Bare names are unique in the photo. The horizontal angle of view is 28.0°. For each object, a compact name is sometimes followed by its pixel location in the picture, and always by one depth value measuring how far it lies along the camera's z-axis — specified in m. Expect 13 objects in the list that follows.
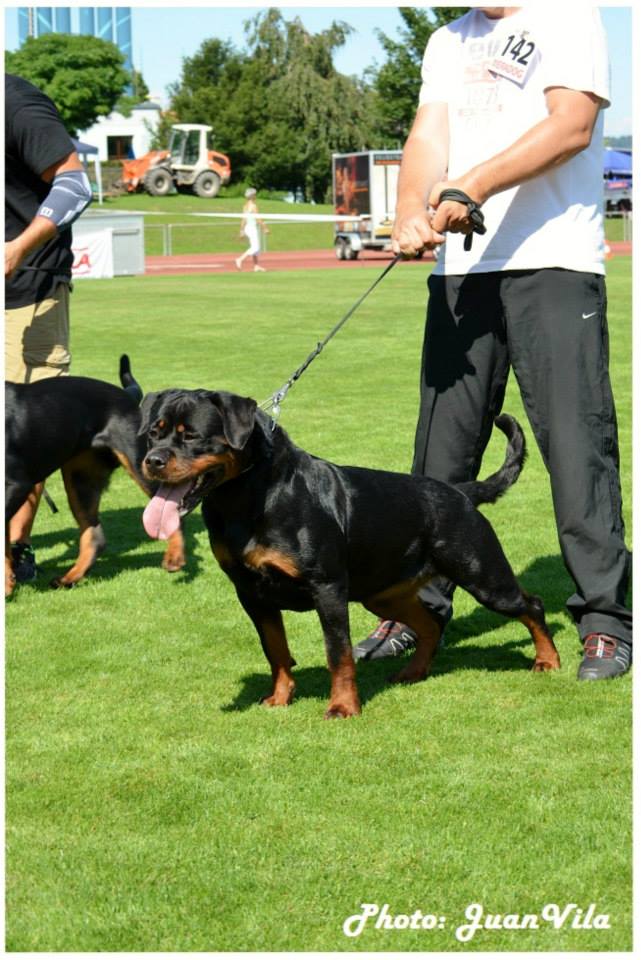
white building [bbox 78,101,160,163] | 106.38
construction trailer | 41.41
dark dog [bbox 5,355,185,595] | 6.24
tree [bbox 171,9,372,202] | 76.06
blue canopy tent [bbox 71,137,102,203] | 54.44
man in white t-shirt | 4.84
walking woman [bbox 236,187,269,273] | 35.12
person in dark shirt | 6.14
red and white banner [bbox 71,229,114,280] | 30.78
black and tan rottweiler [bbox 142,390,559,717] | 4.27
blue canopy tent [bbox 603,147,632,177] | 67.12
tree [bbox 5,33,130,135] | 76.19
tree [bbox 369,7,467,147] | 59.53
